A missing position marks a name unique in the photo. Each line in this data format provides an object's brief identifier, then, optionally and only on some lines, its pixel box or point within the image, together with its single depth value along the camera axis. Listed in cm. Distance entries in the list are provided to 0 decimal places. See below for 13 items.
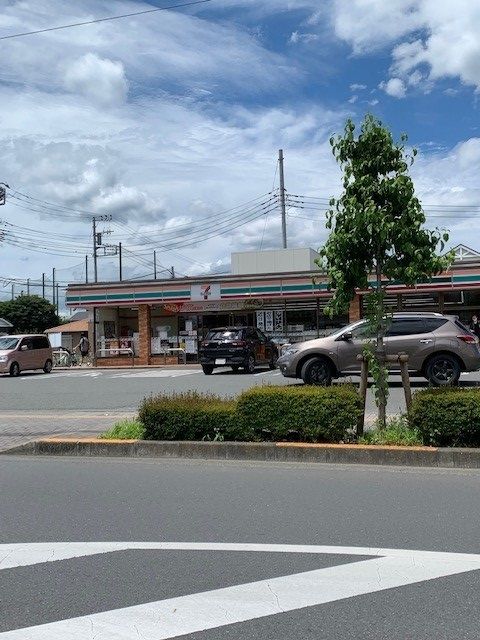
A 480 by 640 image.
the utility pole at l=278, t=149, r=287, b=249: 4300
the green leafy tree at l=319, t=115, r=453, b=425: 855
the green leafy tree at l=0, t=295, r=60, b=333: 7075
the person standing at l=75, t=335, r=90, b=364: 3734
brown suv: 1648
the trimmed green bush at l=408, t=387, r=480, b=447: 802
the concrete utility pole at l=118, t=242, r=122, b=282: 6906
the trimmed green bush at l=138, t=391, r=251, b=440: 885
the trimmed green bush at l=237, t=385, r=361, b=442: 850
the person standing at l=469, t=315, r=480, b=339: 2881
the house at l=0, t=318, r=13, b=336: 4843
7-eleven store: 2969
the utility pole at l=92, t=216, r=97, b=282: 6409
